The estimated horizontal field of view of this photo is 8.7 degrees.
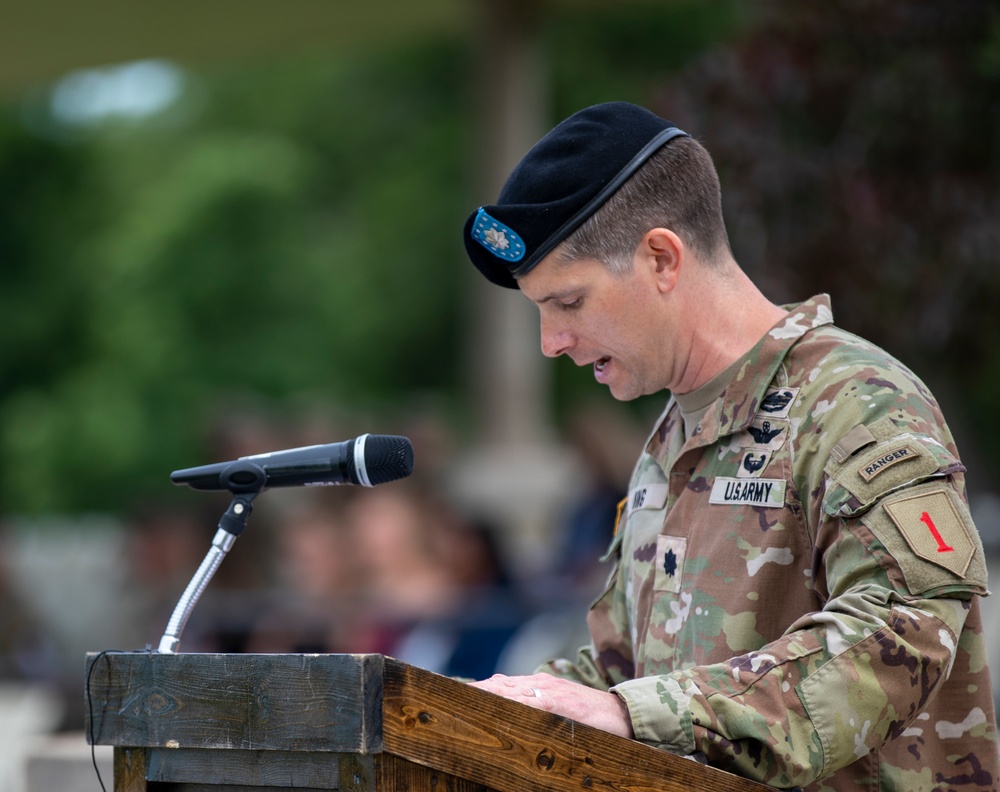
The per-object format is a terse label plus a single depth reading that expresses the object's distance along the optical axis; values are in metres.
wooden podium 5.69
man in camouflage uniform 5.81
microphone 5.99
